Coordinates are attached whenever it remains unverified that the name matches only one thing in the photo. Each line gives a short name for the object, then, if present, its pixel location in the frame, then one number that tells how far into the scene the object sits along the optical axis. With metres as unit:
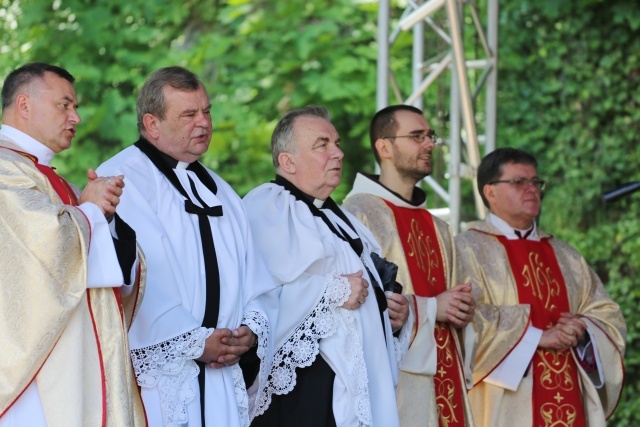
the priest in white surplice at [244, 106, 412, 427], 8.31
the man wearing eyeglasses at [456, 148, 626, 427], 10.66
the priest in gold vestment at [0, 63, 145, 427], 6.64
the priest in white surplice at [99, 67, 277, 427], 7.35
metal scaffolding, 12.92
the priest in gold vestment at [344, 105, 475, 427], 9.71
